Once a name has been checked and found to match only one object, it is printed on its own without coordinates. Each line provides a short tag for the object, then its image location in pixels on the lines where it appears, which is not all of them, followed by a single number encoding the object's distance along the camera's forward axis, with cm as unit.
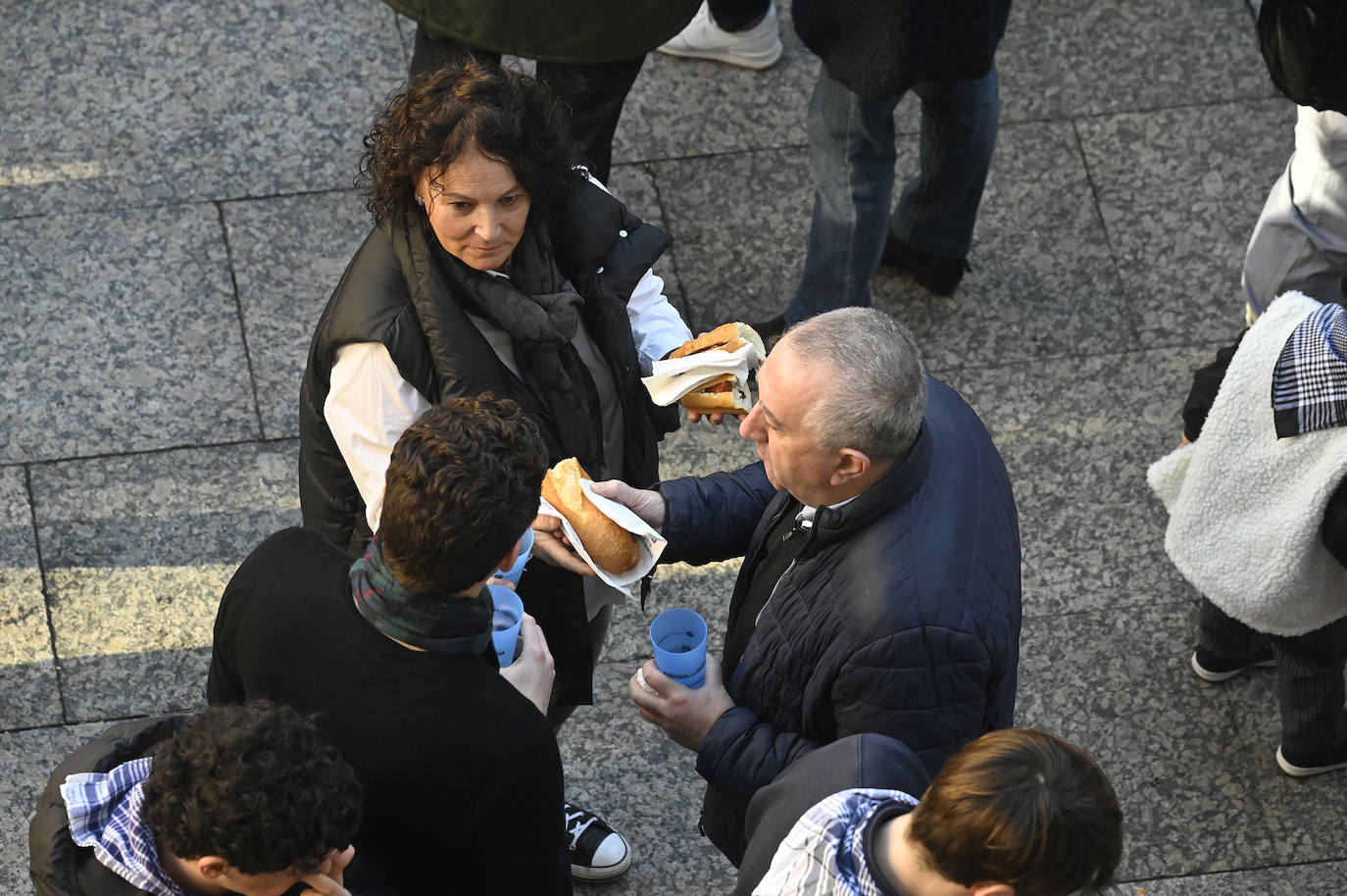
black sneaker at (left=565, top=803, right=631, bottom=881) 760
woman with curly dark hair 590
